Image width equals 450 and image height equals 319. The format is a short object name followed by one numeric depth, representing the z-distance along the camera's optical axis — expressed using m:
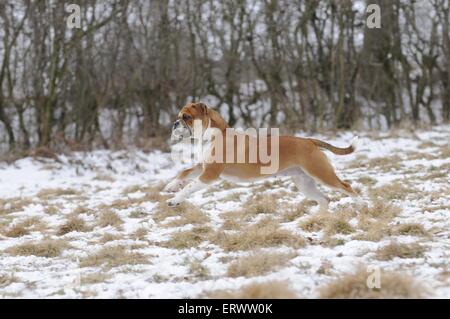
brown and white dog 13.27
